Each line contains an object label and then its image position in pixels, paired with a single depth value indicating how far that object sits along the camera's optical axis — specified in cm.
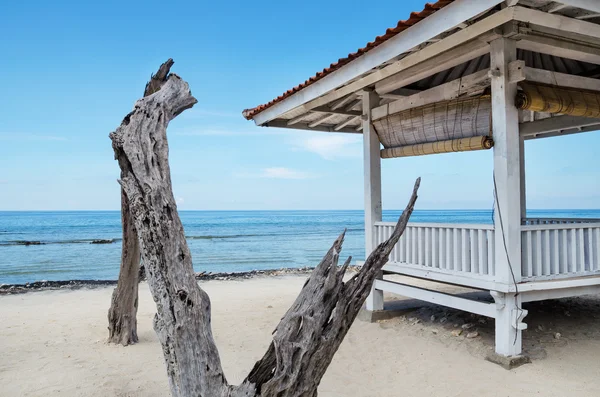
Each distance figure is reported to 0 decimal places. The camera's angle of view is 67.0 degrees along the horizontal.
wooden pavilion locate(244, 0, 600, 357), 414
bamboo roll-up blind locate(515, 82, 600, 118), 438
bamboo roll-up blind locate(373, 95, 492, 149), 477
